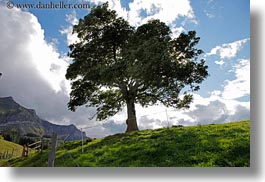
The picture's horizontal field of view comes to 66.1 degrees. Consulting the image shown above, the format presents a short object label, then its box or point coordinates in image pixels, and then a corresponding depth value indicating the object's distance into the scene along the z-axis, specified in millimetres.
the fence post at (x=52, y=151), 3297
